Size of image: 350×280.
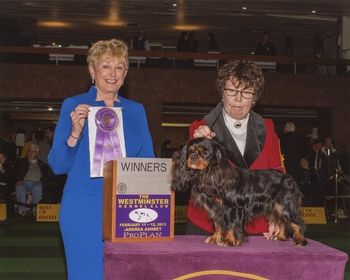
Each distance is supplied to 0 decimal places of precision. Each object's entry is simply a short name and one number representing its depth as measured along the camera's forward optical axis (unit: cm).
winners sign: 311
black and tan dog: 301
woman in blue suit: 343
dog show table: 288
